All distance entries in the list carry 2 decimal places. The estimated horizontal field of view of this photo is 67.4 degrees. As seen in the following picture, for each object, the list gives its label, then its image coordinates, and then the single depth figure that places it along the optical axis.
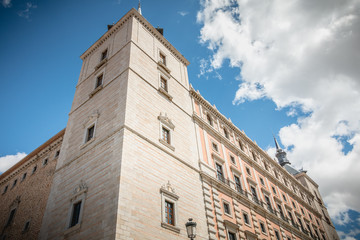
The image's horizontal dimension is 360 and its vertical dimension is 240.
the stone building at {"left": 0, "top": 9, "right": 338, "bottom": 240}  12.51
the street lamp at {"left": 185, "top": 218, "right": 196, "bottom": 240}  9.98
